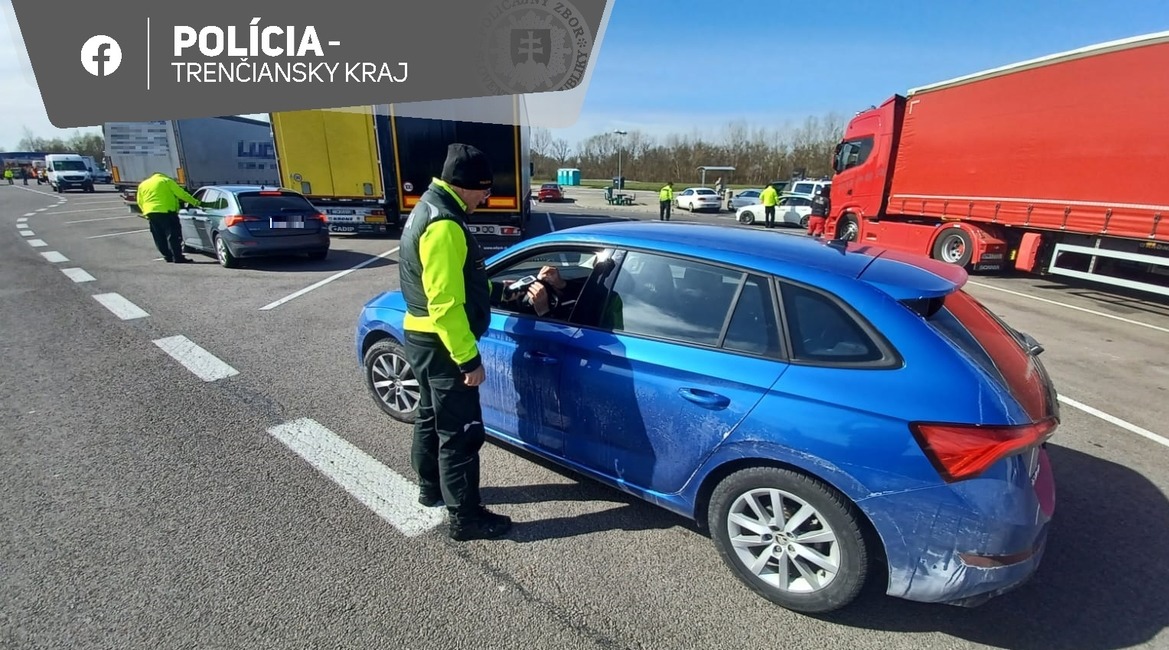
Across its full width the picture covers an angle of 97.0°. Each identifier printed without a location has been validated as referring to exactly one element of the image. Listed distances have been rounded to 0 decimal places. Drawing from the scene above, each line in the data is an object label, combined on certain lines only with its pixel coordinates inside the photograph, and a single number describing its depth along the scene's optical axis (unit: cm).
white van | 3488
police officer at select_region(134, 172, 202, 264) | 939
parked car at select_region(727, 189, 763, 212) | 2611
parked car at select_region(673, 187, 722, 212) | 2986
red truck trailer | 732
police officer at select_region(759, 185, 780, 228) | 2009
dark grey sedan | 913
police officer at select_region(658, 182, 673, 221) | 2216
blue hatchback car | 186
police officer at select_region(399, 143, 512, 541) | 229
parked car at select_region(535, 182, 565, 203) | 3841
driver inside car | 290
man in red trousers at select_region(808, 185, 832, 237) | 1444
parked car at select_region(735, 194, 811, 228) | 2094
